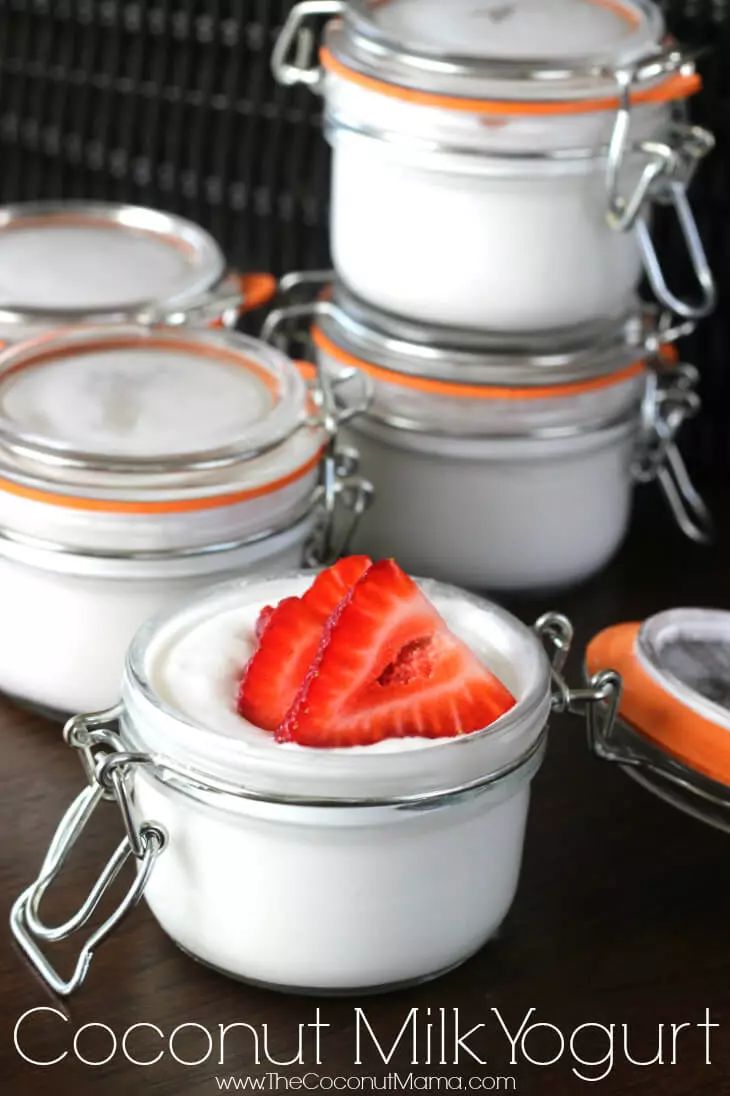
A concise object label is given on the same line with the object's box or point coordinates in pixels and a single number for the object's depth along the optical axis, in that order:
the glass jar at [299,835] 0.59
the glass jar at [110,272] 0.75
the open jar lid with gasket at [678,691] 0.63
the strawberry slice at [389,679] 0.60
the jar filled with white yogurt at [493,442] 0.73
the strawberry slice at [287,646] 0.61
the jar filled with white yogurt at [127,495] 0.67
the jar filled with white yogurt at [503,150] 0.70
